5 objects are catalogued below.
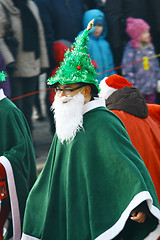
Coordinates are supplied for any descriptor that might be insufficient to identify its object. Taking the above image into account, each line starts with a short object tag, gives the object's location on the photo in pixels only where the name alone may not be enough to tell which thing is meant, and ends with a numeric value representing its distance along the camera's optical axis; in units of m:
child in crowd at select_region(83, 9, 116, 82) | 15.68
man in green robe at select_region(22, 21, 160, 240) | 7.50
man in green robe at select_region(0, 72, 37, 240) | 9.47
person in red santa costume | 9.44
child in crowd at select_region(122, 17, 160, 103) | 16.13
